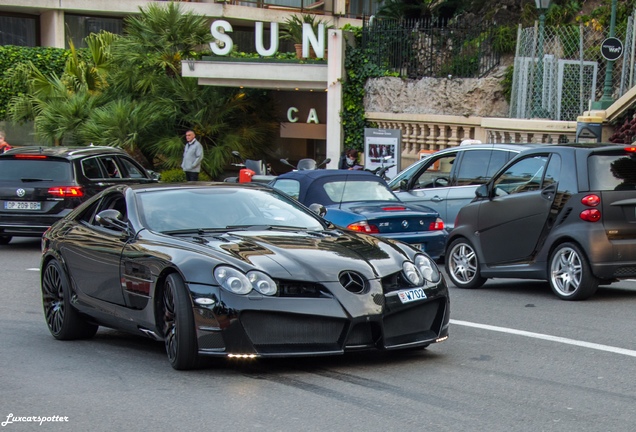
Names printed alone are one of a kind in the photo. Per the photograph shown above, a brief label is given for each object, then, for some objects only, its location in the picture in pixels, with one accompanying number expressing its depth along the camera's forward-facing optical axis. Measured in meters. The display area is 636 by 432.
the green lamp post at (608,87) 20.23
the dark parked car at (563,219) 10.95
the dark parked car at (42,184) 17.25
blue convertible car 13.93
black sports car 7.16
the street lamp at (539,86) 22.16
